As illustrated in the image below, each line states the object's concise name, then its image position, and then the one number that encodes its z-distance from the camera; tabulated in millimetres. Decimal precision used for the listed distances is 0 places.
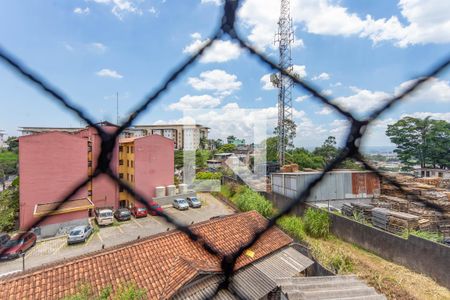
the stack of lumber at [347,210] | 7730
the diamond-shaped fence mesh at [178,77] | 421
